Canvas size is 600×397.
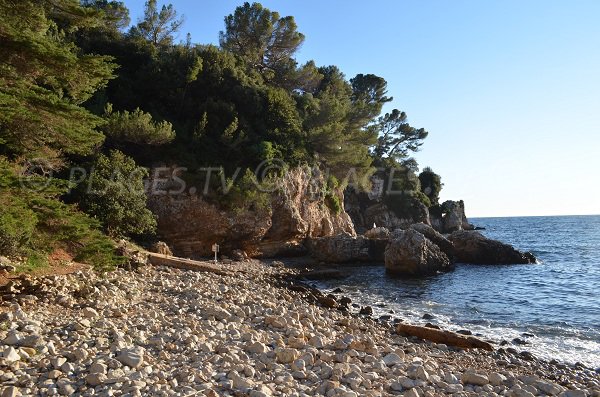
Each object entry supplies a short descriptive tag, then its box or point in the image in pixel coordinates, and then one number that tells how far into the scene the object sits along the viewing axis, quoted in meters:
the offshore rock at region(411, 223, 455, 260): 27.38
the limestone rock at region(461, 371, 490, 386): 6.60
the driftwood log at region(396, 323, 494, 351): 9.70
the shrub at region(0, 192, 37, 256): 6.04
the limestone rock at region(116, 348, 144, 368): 5.25
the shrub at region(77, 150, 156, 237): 14.88
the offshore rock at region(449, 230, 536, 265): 28.61
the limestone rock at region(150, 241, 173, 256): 17.77
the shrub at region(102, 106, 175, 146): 18.44
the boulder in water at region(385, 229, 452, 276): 22.14
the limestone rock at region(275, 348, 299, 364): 6.27
